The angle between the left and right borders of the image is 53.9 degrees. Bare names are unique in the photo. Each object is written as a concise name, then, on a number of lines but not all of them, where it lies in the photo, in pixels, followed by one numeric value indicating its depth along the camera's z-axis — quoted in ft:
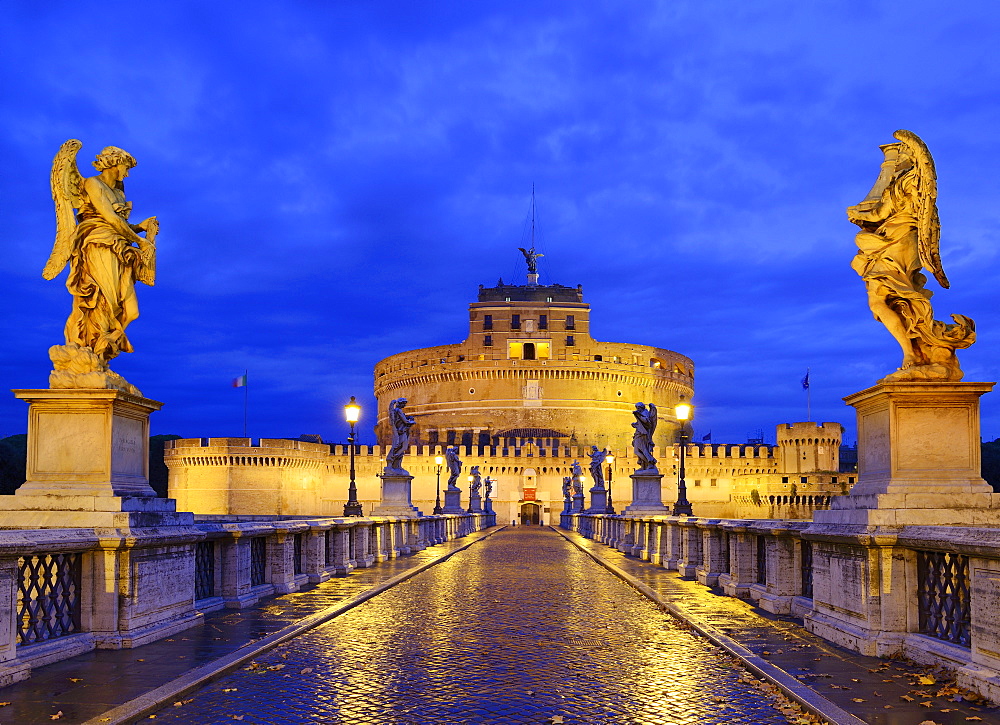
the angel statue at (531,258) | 408.67
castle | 278.26
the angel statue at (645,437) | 81.66
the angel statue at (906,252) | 26.53
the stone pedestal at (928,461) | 24.66
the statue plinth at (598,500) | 133.39
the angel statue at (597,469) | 139.54
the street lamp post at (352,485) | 68.18
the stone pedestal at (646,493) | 77.36
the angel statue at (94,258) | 28.07
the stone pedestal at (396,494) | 80.18
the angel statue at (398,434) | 81.61
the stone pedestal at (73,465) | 26.17
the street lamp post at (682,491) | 71.00
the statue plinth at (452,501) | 143.95
